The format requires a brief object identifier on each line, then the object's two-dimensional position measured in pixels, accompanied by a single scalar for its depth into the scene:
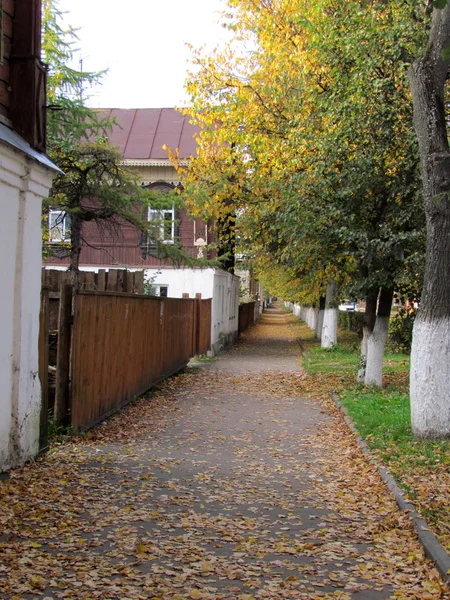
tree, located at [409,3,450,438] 8.37
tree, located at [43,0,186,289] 13.66
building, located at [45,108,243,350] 24.58
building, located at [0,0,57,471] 6.55
